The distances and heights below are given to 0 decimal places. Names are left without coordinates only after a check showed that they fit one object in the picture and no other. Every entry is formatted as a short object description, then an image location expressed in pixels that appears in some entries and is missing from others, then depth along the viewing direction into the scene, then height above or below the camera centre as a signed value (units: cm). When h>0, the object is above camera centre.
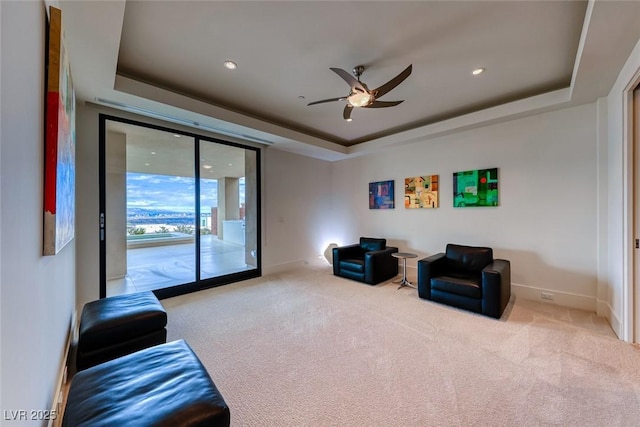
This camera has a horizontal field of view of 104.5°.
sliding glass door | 403 +22
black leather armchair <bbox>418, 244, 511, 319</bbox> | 294 -91
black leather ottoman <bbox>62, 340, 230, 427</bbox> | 104 -86
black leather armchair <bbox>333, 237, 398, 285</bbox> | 432 -91
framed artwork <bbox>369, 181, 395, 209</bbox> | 513 +37
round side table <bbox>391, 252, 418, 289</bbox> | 422 -99
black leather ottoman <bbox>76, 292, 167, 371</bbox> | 191 -93
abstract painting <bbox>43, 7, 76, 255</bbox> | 133 +42
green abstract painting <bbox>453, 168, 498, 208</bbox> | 385 +39
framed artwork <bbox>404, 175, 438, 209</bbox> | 450 +38
